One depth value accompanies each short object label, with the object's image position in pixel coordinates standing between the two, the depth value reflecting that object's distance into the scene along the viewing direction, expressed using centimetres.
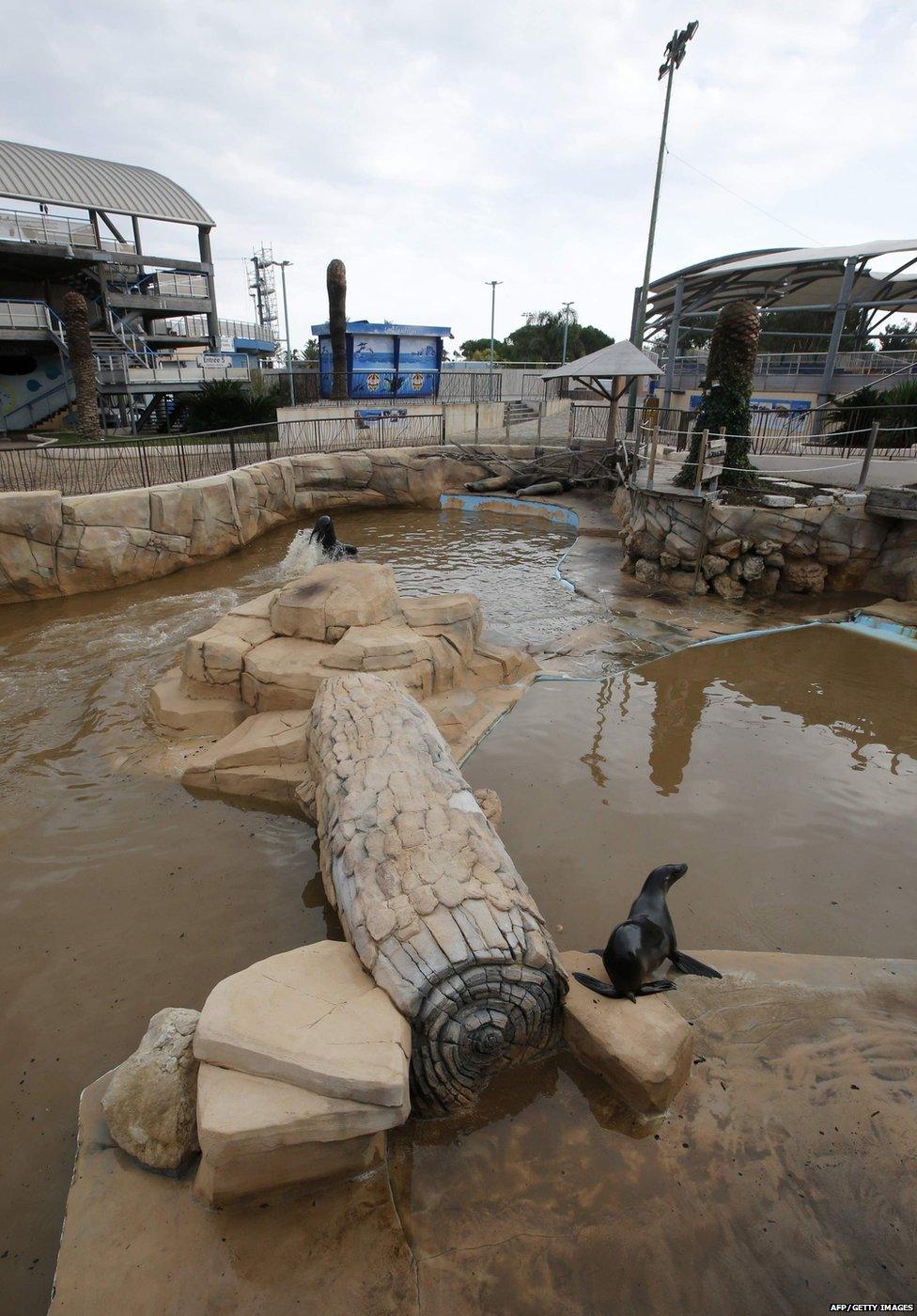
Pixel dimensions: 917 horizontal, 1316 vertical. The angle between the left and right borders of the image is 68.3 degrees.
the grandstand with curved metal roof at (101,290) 1960
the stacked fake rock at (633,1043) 265
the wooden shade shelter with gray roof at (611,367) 1388
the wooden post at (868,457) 944
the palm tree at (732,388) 1031
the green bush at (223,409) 1823
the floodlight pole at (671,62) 1341
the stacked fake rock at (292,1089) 222
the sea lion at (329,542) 1020
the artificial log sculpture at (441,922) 272
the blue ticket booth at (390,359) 2238
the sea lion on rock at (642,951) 296
